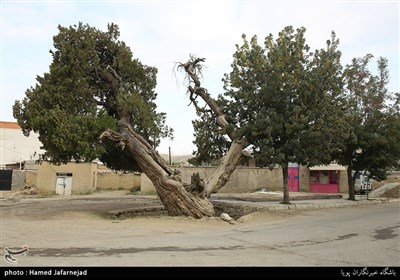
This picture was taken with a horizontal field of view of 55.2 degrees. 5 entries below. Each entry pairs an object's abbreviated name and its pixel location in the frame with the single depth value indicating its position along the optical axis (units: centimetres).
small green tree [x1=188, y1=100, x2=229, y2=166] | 2367
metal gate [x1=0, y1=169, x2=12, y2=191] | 3897
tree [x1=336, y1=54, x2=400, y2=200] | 2438
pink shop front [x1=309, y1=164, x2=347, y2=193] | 4012
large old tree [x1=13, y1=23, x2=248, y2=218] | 1744
